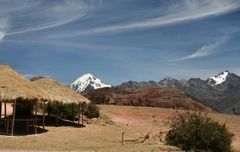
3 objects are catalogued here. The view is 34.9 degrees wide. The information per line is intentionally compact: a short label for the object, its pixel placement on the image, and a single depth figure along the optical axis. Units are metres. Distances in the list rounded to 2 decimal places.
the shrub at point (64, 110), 31.17
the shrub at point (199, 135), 19.20
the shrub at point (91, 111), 33.66
